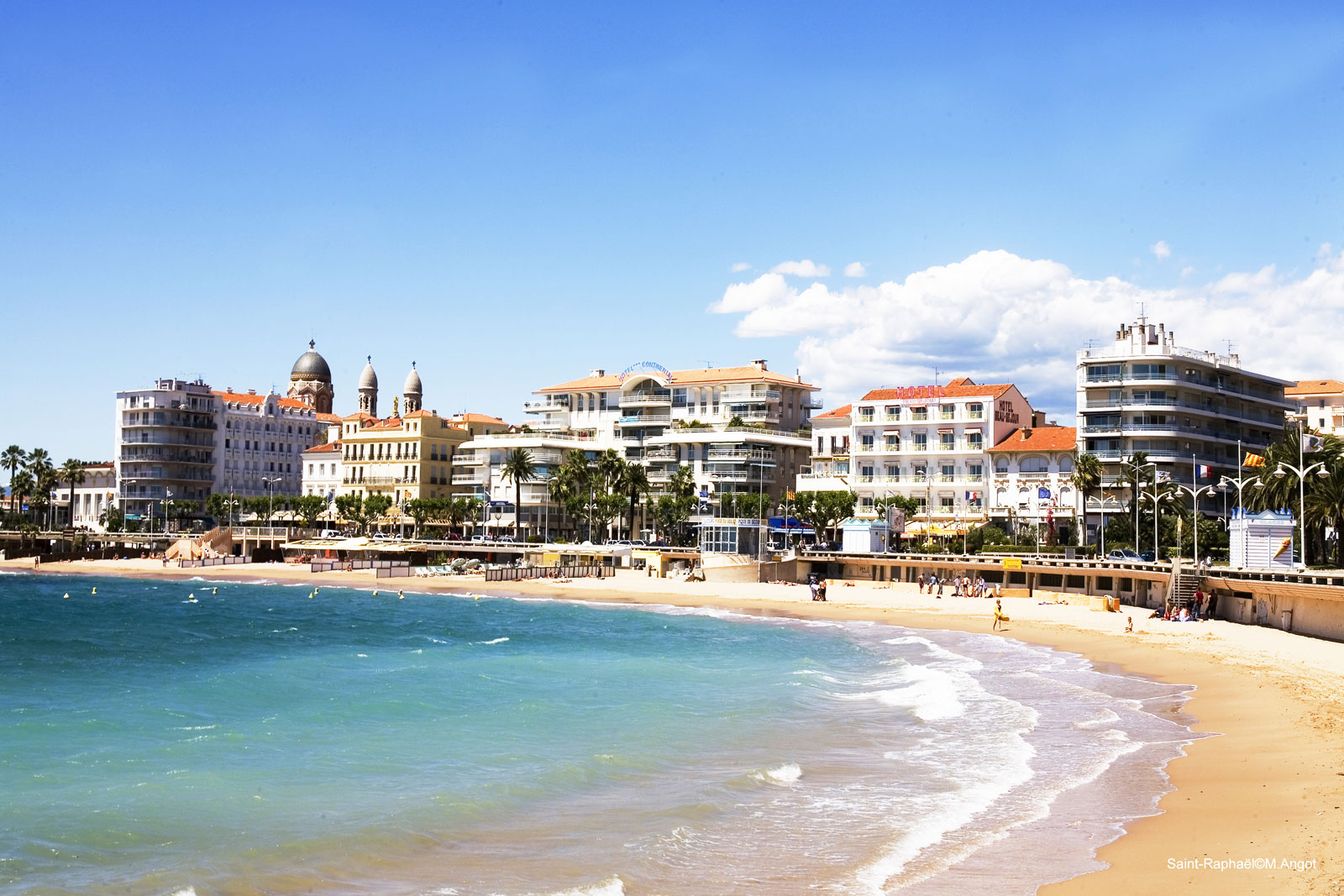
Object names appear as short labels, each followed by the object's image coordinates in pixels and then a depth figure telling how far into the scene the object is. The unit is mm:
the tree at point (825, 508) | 108250
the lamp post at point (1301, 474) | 59844
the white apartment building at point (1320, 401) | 133000
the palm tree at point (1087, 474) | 94500
